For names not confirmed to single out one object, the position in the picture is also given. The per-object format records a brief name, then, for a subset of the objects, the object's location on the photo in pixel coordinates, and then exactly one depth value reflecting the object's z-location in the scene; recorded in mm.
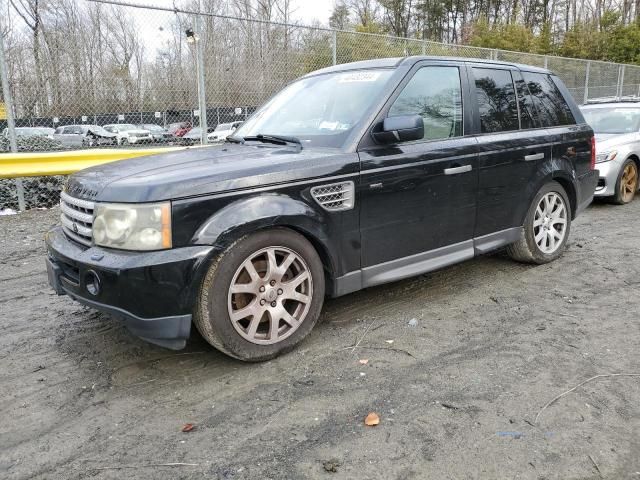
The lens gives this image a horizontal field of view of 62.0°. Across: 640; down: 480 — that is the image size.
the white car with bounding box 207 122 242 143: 8086
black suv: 2854
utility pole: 8148
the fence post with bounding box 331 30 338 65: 9766
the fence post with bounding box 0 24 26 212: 6922
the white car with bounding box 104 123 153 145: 8039
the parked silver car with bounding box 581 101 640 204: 7922
